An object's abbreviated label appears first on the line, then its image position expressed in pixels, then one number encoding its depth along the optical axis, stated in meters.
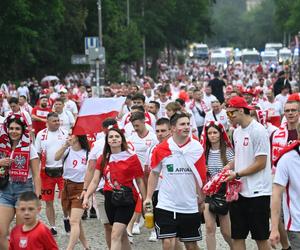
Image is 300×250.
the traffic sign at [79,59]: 45.97
